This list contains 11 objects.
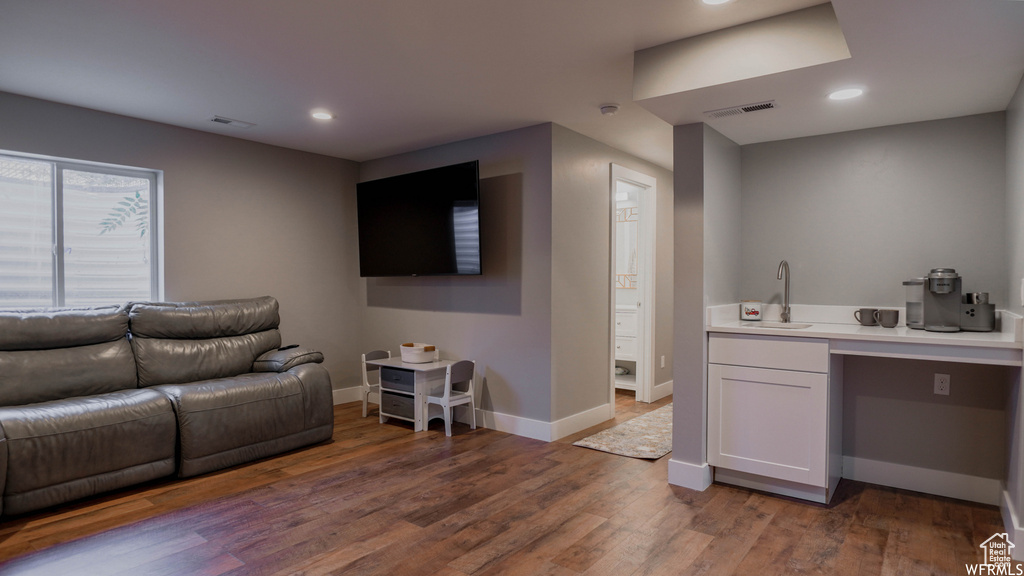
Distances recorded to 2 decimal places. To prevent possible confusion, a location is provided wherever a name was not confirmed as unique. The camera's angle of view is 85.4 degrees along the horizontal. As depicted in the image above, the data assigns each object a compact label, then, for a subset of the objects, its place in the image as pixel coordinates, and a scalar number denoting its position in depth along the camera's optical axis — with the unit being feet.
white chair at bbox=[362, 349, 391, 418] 15.17
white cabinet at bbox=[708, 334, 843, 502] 9.01
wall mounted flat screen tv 13.46
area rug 12.05
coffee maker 8.91
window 11.51
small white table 13.67
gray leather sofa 8.95
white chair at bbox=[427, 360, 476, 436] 13.33
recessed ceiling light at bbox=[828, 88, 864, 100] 8.49
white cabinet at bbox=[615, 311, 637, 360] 17.74
